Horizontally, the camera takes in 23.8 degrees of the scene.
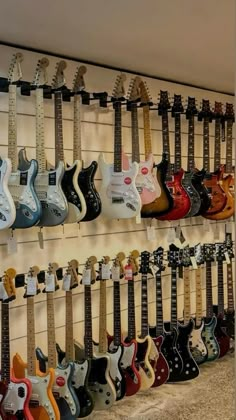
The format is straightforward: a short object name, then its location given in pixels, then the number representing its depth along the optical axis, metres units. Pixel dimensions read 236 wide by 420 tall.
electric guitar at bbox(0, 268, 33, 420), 2.38
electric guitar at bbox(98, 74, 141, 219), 2.84
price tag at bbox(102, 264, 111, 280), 2.93
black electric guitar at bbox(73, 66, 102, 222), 2.69
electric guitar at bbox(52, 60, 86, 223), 2.60
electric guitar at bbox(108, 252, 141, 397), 2.88
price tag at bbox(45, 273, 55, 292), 2.66
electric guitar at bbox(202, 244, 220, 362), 3.39
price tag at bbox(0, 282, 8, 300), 2.50
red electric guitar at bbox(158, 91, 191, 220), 3.21
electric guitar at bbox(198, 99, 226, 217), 3.50
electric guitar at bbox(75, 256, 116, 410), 2.72
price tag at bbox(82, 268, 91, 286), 2.82
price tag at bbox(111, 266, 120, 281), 2.96
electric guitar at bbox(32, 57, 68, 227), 2.53
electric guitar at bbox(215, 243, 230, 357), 3.49
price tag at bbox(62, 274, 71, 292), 2.76
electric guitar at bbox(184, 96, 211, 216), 3.35
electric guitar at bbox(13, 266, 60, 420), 2.46
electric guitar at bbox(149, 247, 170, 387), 3.03
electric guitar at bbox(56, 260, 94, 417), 2.64
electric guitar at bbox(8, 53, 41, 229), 2.46
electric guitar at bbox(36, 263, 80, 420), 2.56
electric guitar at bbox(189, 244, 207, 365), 3.33
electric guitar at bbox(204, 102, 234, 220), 3.56
